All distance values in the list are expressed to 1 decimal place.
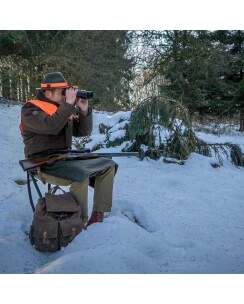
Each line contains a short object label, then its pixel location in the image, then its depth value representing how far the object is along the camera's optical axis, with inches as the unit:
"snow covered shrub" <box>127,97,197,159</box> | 211.5
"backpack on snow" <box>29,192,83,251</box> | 114.9
